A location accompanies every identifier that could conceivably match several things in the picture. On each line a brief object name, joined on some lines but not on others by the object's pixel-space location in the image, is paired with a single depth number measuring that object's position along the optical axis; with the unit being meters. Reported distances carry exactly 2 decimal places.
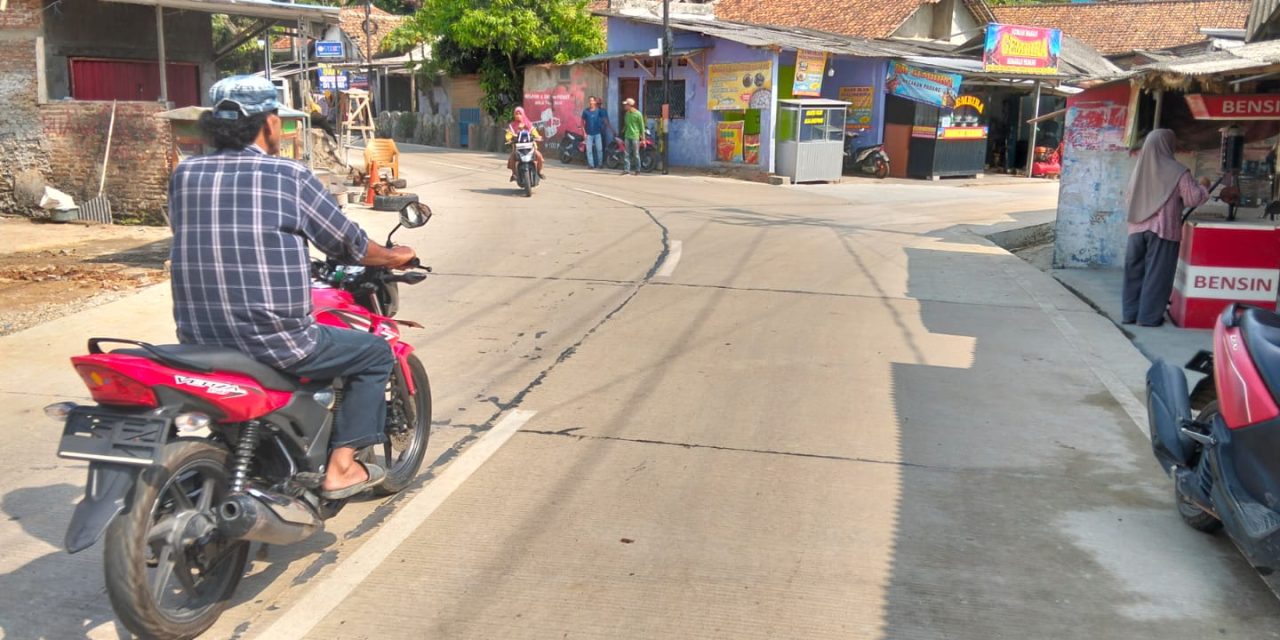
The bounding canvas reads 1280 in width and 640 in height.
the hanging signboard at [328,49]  32.16
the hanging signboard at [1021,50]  26.58
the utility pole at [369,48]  42.27
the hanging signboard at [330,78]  36.69
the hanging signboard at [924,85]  25.69
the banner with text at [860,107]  27.14
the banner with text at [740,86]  25.11
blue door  39.28
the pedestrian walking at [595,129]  28.17
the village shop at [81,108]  14.30
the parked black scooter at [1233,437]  3.91
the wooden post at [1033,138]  27.72
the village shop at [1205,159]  8.46
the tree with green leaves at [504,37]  34.81
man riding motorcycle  3.76
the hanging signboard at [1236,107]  8.85
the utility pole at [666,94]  26.12
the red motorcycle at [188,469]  3.32
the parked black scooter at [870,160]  26.27
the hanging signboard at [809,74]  25.28
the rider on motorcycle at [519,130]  19.23
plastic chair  18.19
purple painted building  25.38
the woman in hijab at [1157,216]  8.84
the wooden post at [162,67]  14.91
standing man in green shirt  26.33
